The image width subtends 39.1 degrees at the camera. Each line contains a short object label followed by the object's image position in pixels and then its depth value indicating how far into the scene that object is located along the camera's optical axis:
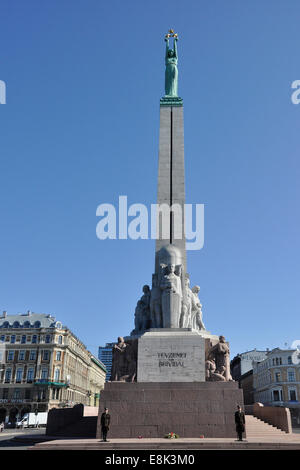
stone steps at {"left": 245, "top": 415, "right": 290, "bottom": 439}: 17.27
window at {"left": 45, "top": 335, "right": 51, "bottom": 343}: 67.96
